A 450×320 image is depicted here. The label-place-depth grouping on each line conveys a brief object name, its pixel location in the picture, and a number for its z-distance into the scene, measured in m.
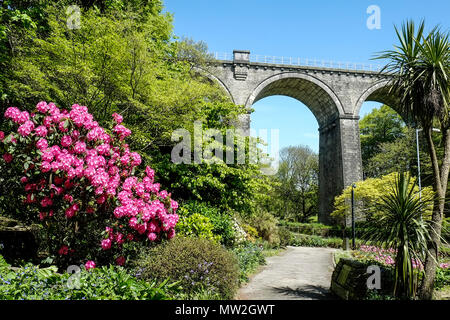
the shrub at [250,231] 14.62
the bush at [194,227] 7.99
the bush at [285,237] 19.84
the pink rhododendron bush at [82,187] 5.55
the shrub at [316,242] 22.55
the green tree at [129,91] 9.27
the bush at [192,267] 5.54
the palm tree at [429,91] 5.85
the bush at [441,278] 6.98
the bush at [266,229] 16.91
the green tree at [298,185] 39.72
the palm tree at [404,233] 5.48
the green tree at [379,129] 38.95
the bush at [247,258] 8.24
